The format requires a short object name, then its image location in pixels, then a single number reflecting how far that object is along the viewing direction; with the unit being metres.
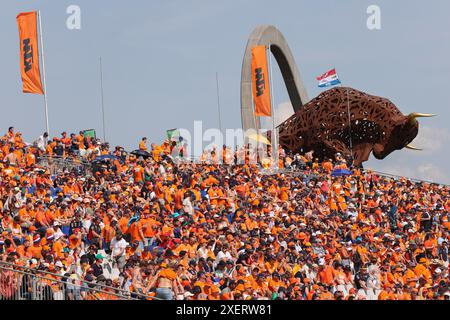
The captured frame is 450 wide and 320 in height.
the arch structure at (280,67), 49.62
